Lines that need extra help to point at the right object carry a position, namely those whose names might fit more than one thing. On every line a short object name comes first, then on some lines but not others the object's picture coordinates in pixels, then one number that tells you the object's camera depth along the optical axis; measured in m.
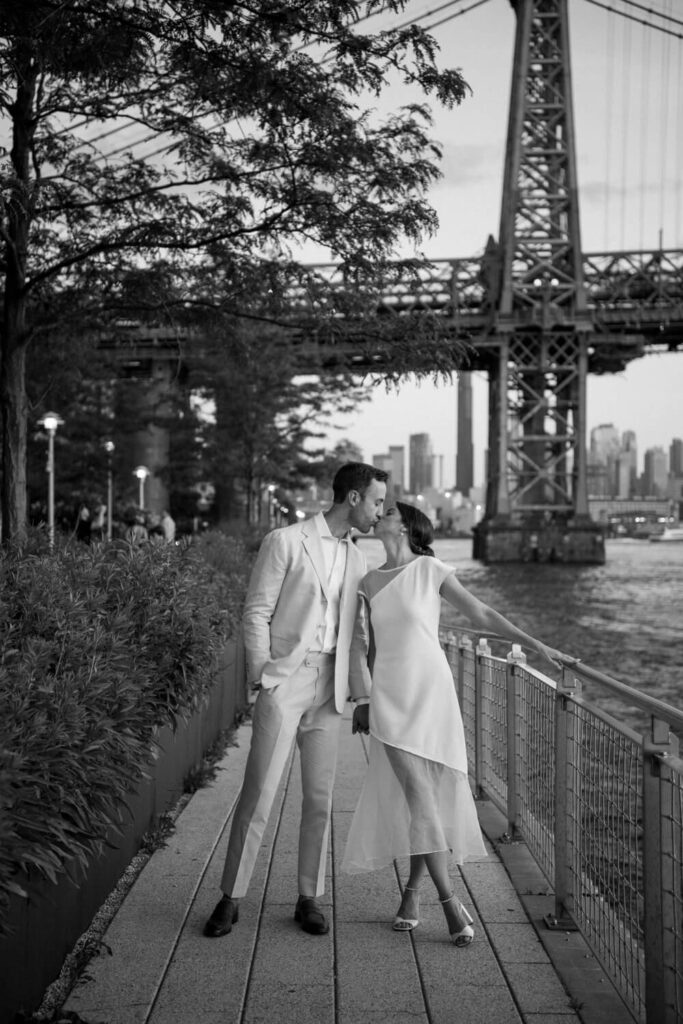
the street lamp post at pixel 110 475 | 44.53
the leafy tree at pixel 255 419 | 38.78
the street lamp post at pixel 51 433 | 29.67
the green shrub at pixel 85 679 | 3.44
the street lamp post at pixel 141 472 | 46.74
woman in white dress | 4.86
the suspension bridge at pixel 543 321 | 78.50
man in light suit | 4.93
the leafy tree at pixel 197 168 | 8.84
